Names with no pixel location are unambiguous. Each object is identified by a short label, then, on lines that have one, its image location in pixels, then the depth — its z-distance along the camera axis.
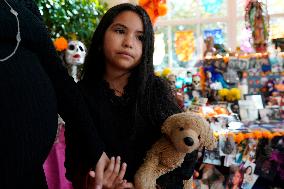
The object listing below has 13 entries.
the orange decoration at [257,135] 1.61
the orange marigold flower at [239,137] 1.59
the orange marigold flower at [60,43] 1.88
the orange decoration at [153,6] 2.18
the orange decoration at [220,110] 1.91
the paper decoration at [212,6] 3.57
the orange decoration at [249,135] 1.60
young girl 0.85
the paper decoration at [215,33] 3.10
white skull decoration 1.95
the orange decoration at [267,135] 1.60
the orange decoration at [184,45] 3.50
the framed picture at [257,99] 2.02
